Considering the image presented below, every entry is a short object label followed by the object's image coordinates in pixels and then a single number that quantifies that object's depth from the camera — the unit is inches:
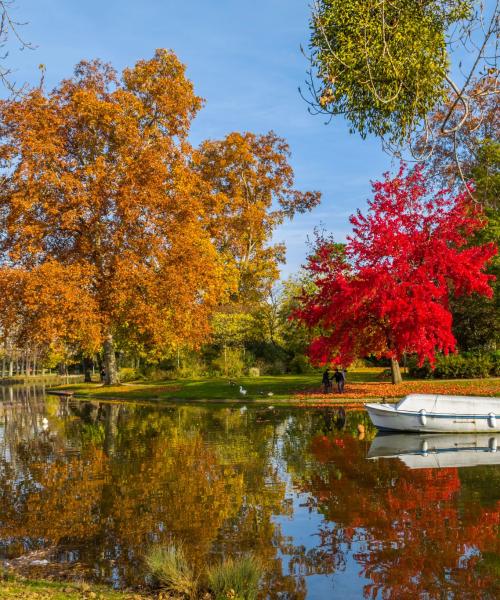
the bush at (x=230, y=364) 1793.8
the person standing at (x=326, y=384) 1192.2
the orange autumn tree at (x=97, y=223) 1393.9
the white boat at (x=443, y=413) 757.9
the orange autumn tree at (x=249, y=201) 2166.6
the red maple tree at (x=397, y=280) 1019.9
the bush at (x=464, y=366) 1275.8
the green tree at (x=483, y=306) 1398.9
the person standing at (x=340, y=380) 1190.3
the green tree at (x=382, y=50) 428.8
